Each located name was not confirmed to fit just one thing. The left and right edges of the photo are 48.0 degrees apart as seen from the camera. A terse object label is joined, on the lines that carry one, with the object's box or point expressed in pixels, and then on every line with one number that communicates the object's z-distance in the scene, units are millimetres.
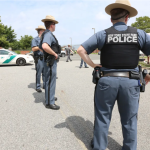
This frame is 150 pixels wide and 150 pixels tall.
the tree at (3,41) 31731
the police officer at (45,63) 3516
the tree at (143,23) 42250
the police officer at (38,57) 5137
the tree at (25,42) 50219
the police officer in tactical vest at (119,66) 1894
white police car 13375
